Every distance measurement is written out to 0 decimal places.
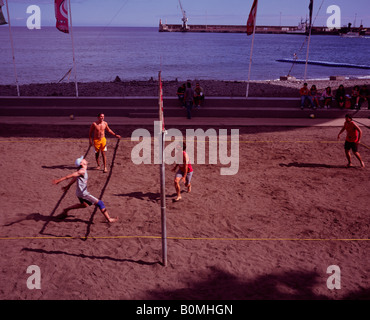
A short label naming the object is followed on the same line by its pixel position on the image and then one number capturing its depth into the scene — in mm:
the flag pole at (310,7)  19422
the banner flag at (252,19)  17250
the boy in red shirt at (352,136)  10719
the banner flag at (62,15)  17028
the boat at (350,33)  174250
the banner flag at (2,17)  17109
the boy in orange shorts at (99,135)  10359
